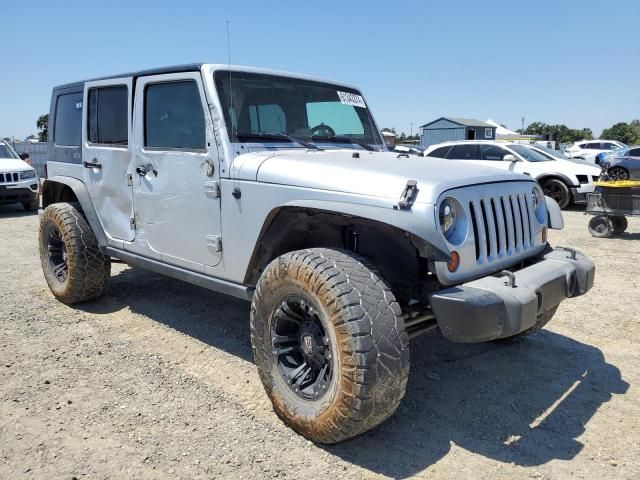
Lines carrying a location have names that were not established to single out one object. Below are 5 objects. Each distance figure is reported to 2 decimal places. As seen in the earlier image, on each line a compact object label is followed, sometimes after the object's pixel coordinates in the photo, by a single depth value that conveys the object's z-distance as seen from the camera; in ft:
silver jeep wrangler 8.23
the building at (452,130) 120.98
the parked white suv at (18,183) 38.24
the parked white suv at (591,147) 80.84
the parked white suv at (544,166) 38.14
